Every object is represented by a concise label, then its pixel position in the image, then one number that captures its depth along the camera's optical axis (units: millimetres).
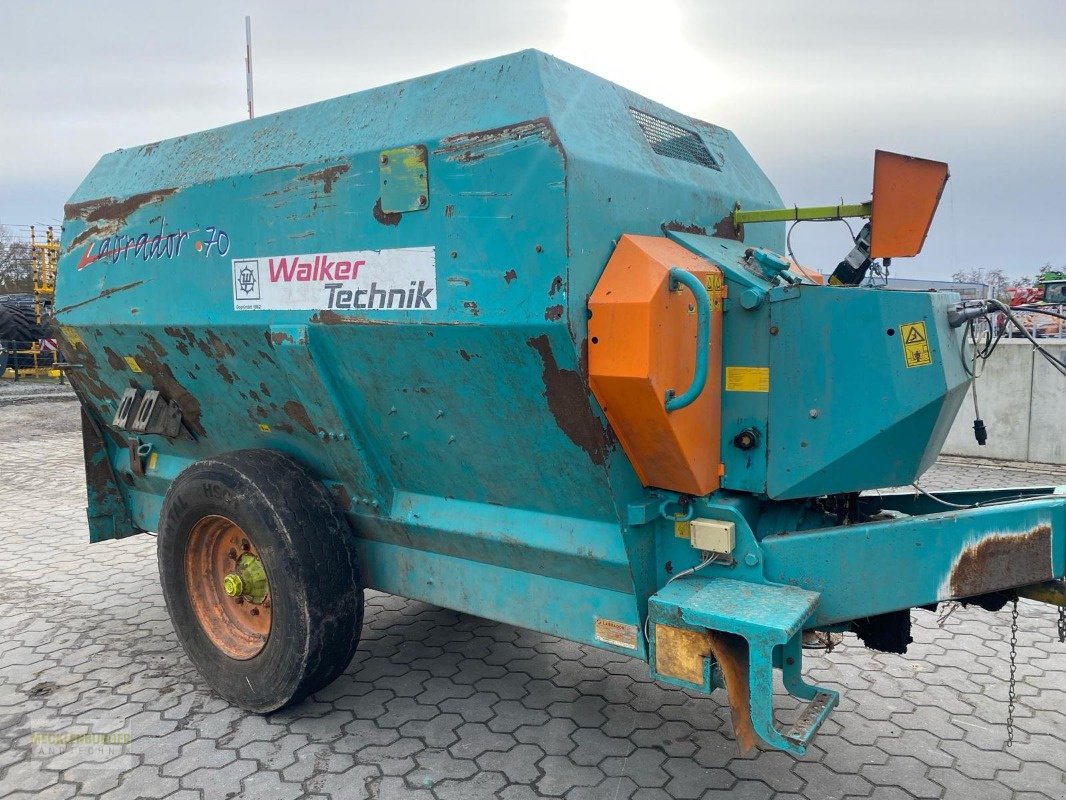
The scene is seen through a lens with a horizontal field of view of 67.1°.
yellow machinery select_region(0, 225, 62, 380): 15227
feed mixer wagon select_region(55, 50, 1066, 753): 2375
